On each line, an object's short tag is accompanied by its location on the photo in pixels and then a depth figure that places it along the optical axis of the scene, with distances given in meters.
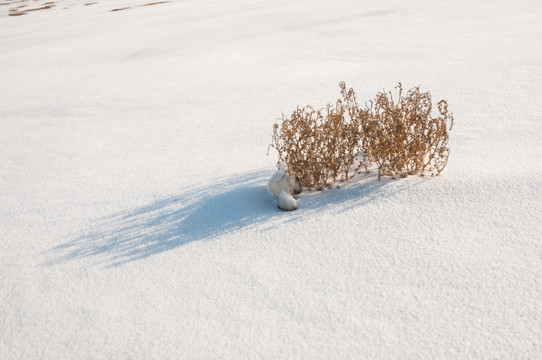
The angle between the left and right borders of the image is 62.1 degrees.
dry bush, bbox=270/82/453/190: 2.78
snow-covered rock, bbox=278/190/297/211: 2.70
